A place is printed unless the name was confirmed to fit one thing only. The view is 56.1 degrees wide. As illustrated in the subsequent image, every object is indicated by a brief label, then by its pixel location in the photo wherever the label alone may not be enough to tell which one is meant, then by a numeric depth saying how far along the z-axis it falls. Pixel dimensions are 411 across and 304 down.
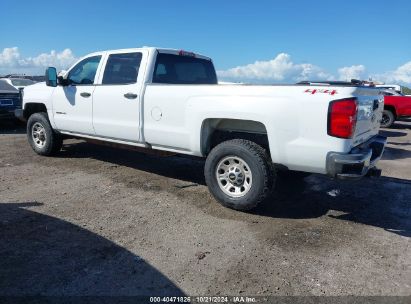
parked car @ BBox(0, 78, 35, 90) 14.34
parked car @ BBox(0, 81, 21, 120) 10.73
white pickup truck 4.04
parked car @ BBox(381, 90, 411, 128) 14.37
